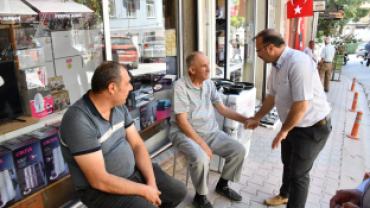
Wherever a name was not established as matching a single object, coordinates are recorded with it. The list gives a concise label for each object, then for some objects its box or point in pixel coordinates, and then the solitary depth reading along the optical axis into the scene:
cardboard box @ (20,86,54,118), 2.34
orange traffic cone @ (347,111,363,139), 4.74
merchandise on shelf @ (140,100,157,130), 3.42
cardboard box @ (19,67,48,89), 2.29
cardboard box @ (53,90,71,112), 2.57
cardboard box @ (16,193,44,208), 2.17
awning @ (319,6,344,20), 13.64
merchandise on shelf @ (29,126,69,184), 2.30
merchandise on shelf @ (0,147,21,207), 2.02
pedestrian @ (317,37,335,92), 8.95
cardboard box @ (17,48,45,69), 2.27
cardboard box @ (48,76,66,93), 2.54
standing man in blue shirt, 2.21
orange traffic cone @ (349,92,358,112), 6.62
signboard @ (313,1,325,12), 9.79
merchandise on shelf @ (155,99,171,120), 3.68
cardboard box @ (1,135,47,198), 2.12
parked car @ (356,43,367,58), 21.48
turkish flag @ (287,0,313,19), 7.08
